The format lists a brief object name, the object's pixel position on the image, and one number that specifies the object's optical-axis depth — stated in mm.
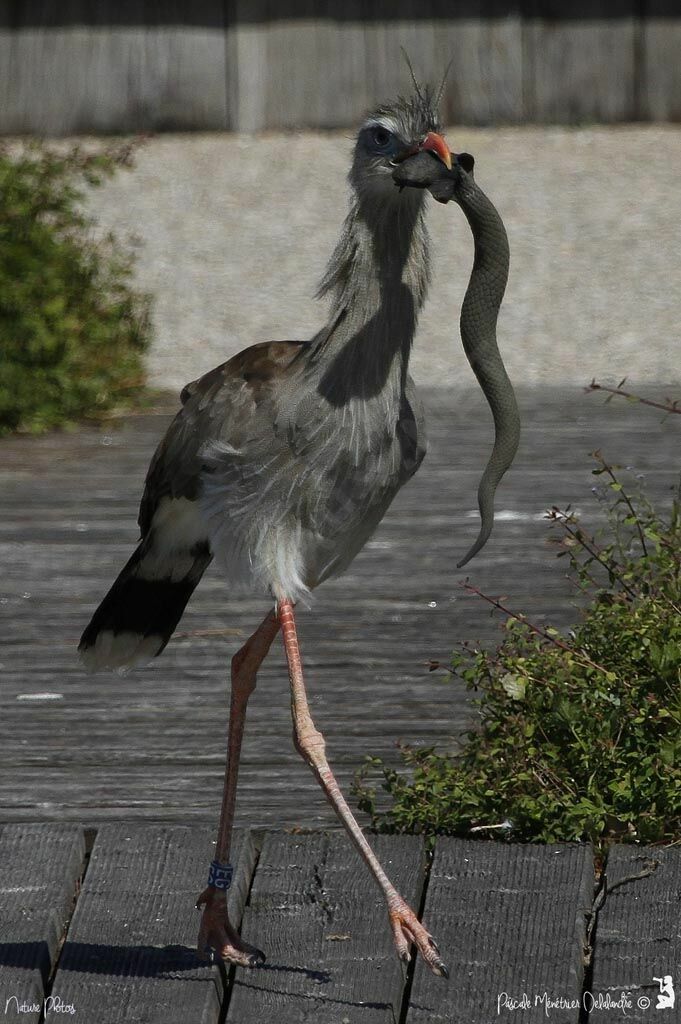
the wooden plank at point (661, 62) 28281
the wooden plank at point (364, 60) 28375
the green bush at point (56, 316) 16422
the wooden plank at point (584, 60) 28453
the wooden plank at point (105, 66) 28281
